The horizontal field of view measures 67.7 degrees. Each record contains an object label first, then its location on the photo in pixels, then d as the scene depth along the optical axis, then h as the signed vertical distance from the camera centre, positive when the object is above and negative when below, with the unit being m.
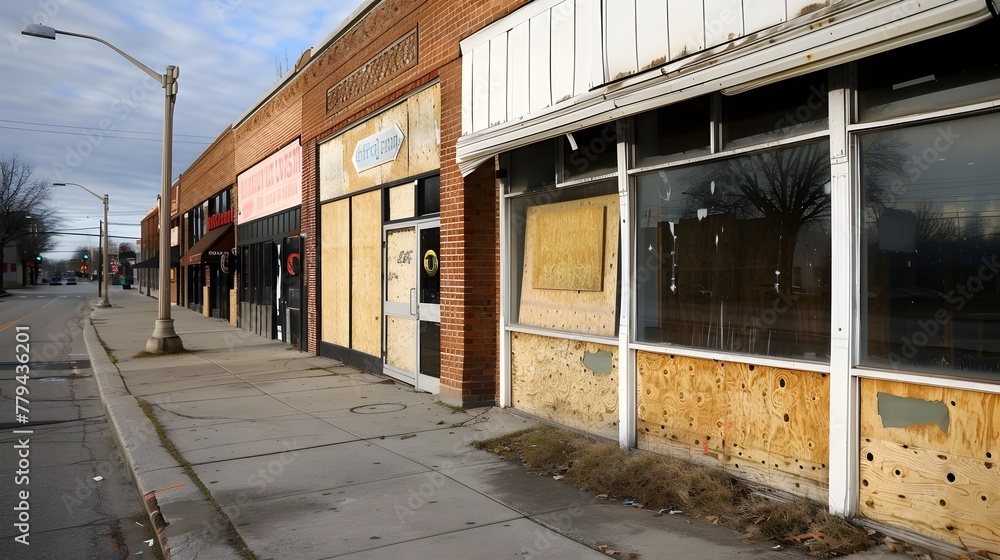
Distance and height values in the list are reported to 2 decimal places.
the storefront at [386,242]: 10.17 +0.64
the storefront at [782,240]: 4.23 +0.30
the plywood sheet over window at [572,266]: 7.09 +0.17
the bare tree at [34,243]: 82.59 +5.52
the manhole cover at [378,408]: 9.13 -1.56
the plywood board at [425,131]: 9.95 +2.09
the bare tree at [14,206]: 72.50 +7.77
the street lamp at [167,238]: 15.98 +0.99
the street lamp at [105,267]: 39.58 +0.91
